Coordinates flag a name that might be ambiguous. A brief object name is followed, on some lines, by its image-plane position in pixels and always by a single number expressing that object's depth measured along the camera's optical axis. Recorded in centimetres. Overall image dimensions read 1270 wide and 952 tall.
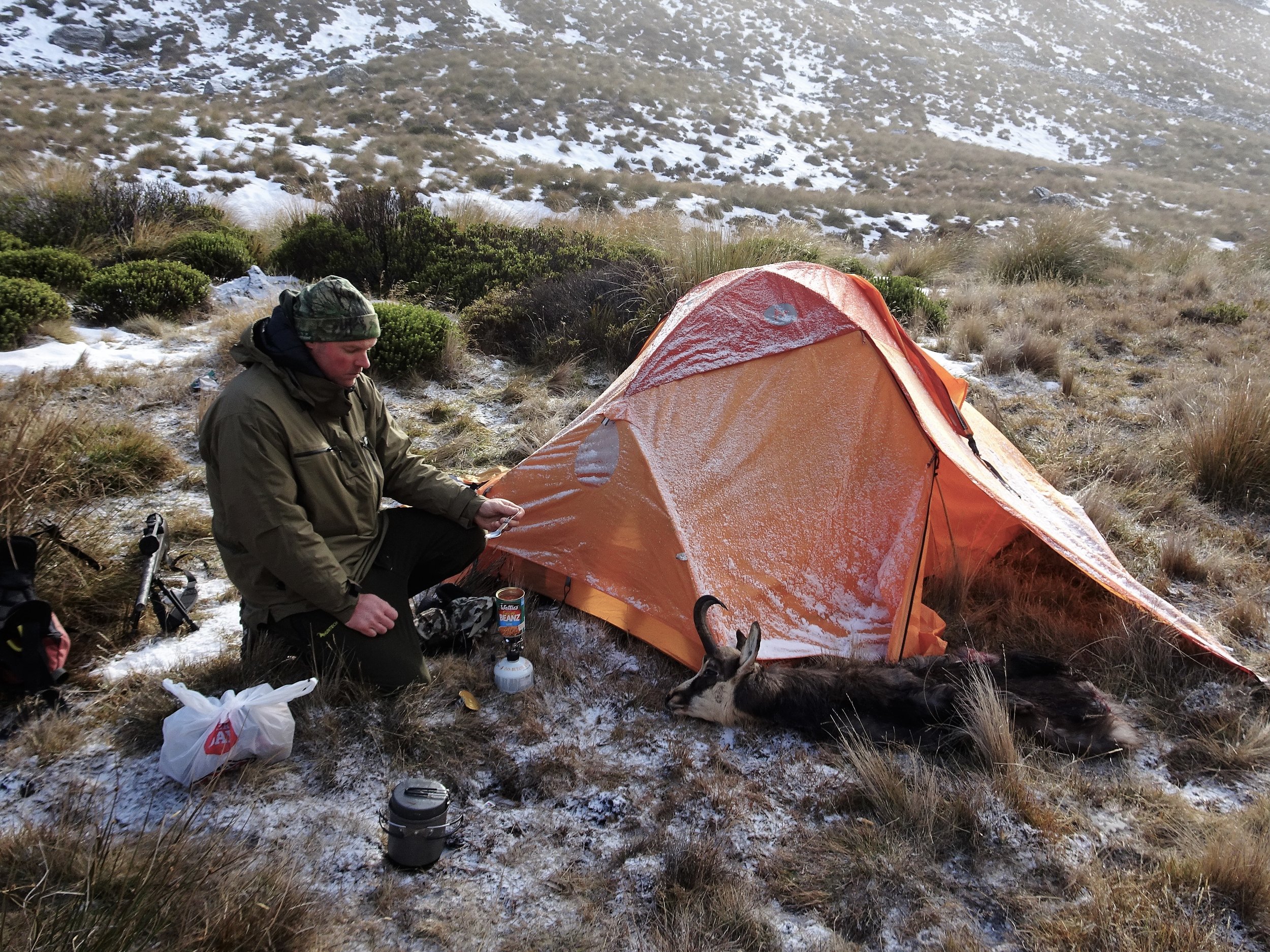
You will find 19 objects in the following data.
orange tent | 331
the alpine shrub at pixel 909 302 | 841
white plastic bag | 243
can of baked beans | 312
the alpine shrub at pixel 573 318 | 700
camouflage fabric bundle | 330
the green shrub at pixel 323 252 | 917
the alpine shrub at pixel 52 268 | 774
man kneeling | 261
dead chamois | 279
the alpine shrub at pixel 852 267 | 932
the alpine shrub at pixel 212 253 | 903
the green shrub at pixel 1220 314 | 824
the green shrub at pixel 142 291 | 761
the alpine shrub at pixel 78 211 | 904
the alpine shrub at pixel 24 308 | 650
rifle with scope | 325
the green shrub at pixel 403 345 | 655
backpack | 266
